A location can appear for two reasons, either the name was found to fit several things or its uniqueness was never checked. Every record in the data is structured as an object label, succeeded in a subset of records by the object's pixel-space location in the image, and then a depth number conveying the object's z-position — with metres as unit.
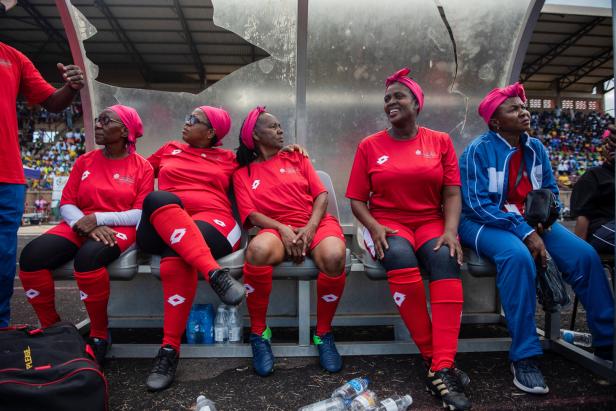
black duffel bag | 1.52
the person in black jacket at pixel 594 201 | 2.67
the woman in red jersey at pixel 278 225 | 2.25
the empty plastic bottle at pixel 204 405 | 1.78
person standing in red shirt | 2.19
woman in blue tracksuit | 2.10
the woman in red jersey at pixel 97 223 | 2.26
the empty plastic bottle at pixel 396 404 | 1.84
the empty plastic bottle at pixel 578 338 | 2.64
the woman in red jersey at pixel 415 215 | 2.04
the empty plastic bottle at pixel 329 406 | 1.84
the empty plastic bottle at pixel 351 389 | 1.95
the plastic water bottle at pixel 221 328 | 2.62
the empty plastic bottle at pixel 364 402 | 1.84
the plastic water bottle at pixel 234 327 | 2.62
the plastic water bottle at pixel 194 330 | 2.66
